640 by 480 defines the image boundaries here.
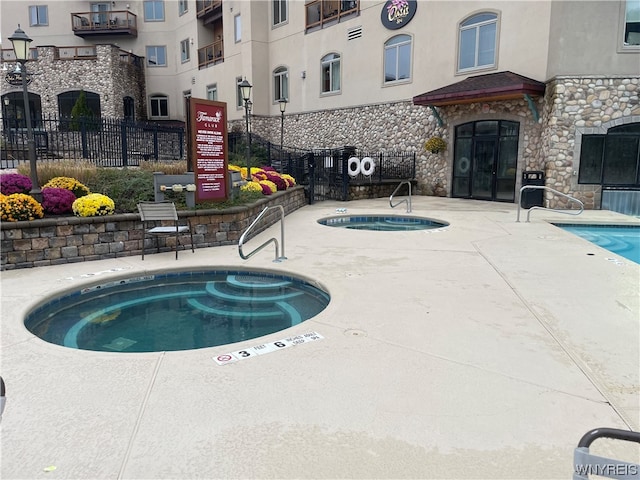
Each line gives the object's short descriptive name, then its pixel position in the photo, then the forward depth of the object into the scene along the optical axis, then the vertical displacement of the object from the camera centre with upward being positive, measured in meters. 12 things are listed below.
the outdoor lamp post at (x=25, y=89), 7.28 +1.21
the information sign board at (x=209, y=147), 8.51 +0.37
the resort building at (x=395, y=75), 13.16 +3.86
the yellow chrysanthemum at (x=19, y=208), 6.93 -0.62
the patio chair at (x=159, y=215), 7.60 -0.79
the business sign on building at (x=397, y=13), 17.47 +5.95
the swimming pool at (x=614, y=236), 9.31 -1.57
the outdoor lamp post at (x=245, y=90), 13.23 +2.23
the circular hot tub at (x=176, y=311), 4.91 -1.77
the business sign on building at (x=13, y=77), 22.61 +4.74
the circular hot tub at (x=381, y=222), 12.13 -1.49
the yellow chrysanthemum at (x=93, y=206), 7.50 -0.64
